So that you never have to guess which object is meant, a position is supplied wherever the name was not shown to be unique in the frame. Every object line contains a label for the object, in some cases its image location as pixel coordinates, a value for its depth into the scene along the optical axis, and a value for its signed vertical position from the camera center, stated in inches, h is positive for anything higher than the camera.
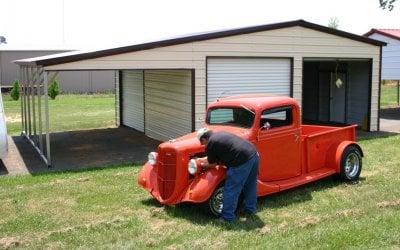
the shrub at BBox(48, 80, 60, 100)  1464.1 -62.0
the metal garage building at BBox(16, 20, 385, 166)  549.6 -1.4
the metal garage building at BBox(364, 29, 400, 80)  1003.3 +24.0
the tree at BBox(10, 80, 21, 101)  1437.0 -65.7
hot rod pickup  323.9 -60.5
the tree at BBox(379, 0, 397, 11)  1039.6 +124.0
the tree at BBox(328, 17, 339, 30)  3451.8 +279.2
